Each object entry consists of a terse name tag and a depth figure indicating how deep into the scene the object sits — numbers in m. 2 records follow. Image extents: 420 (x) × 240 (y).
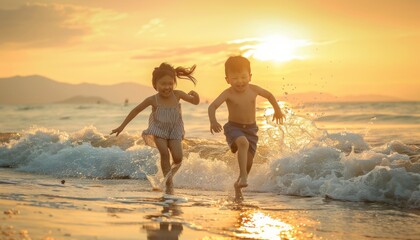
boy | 8.18
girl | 8.68
